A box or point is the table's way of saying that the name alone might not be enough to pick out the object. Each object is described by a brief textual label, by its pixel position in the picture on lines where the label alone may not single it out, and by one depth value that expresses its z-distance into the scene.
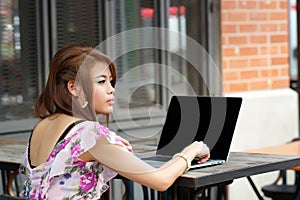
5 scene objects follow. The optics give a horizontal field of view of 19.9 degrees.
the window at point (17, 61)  5.47
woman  3.09
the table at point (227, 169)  3.11
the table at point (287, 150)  4.96
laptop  3.44
